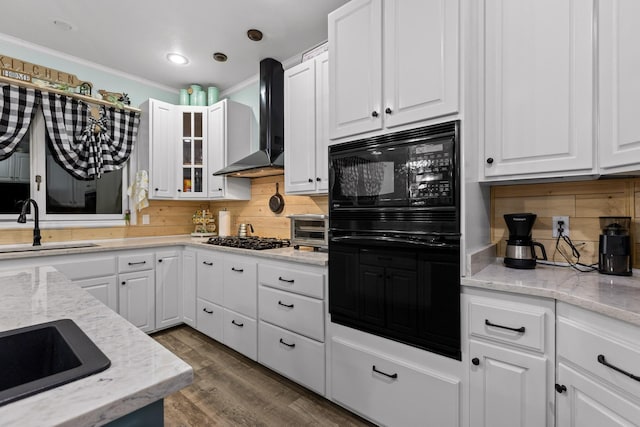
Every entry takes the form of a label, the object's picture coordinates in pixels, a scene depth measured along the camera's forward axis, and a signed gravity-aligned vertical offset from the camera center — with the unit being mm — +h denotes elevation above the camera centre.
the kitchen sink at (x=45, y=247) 2468 -302
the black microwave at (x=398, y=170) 1469 +218
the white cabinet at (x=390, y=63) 1494 +783
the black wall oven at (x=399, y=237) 1454 -131
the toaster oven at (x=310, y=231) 2236 -141
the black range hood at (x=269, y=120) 2869 +845
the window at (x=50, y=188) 2742 +221
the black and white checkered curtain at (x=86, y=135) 2840 +733
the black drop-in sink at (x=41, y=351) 695 -332
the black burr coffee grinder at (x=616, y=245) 1390 -152
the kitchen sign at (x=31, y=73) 2625 +1224
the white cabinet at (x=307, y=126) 2260 +640
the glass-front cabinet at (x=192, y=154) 3492 +639
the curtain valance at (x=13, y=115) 2564 +805
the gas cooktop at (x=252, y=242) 2578 -272
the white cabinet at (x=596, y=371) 954 -526
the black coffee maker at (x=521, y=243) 1580 -160
